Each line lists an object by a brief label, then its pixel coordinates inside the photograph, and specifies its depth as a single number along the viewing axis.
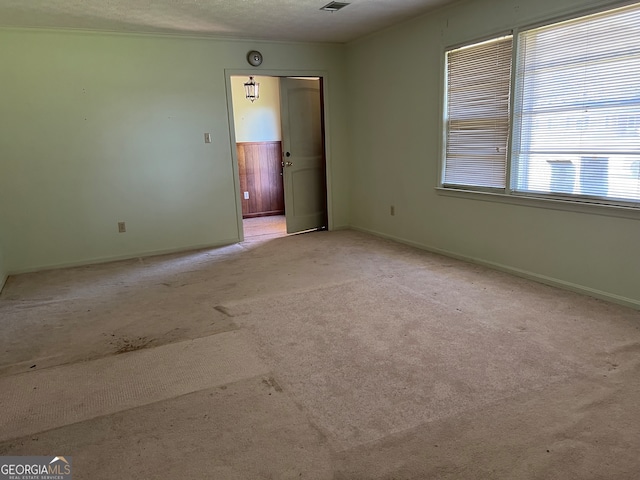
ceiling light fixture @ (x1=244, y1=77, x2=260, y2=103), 6.86
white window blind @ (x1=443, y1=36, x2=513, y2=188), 4.01
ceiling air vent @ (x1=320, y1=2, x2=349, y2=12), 4.06
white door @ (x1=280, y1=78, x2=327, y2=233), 6.00
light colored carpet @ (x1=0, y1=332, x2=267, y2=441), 2.19
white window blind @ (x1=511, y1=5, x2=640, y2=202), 3.12
